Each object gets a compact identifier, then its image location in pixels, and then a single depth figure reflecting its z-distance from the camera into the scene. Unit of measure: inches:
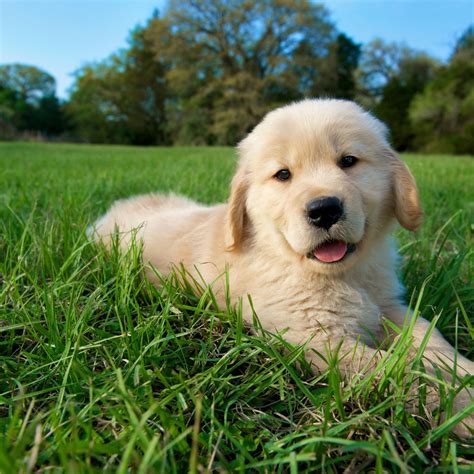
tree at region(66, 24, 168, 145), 1754.4
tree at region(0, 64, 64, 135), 1934.1
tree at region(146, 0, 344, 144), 1283.2
